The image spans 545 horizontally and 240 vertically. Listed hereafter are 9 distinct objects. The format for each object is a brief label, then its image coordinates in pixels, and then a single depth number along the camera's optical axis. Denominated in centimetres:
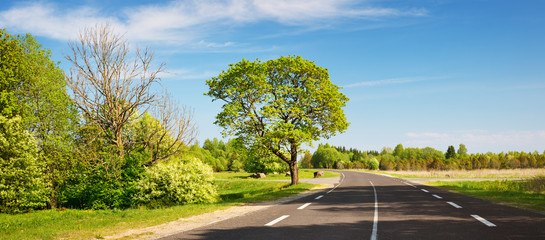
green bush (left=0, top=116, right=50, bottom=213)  2170
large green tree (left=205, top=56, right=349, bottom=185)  2689
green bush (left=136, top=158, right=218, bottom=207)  1822
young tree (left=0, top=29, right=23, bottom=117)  2514
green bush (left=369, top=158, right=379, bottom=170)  11901
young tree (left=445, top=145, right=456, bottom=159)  13638
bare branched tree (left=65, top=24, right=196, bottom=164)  2142
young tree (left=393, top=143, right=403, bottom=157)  18566
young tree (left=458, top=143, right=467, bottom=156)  17148
